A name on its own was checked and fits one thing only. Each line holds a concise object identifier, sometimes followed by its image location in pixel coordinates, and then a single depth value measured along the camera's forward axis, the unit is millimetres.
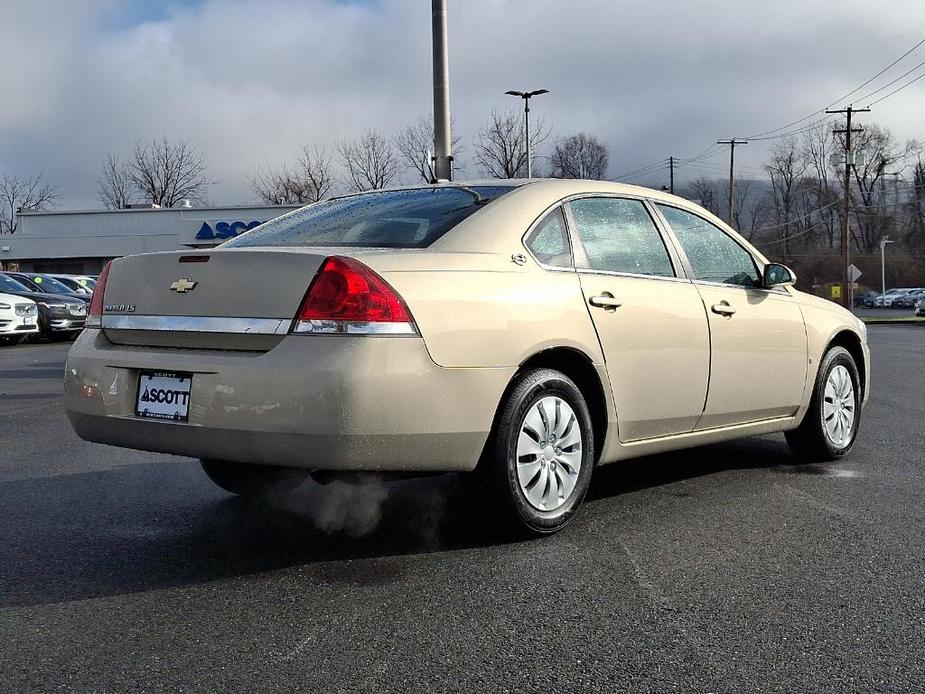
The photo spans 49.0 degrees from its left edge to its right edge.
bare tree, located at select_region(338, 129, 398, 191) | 54125
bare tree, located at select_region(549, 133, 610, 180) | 71312
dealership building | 54281
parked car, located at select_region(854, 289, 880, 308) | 73688
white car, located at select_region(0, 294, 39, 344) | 20078
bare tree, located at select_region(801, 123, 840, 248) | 88812
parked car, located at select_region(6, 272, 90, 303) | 25391
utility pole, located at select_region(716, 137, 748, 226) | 66500
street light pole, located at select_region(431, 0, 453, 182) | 13789
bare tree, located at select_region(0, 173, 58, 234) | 86962
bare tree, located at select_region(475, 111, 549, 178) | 54375
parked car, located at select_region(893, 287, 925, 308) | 69912
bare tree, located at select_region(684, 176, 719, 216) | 87438
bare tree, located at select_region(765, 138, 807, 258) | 90750
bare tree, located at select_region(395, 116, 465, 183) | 48744
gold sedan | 3709
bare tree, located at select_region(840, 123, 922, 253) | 89188
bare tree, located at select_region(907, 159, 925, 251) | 92188
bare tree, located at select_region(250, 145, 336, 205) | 60031
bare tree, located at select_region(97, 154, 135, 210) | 74188
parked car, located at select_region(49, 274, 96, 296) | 27794
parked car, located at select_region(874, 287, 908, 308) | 71438
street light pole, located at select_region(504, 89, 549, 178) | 42844
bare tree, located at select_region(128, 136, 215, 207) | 70938
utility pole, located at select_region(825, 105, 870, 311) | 49500
